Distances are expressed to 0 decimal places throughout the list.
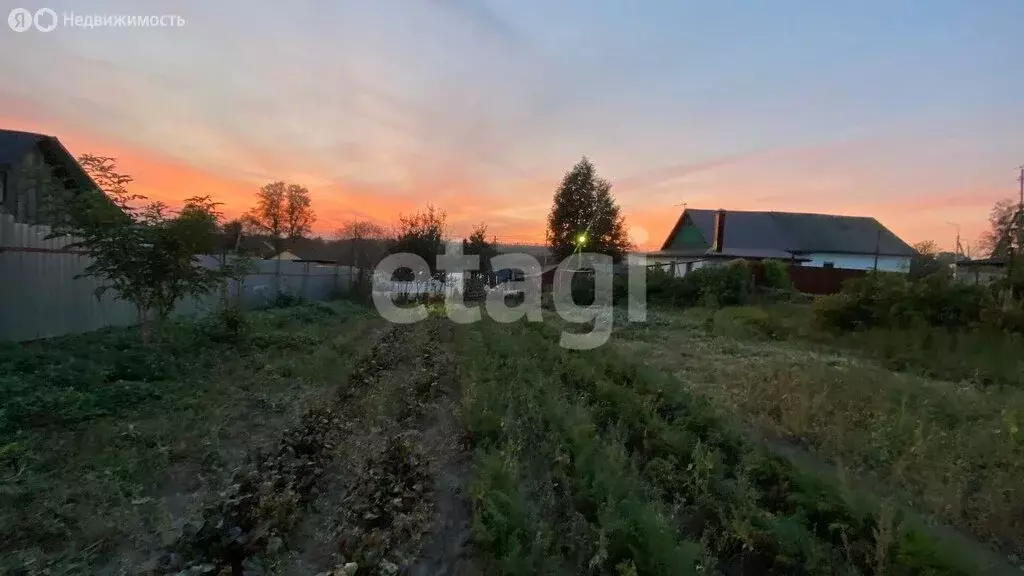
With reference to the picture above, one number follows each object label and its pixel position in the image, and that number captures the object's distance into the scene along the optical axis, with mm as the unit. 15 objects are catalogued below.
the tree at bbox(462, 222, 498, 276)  30688
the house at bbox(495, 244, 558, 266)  42316
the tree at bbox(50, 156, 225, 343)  7371
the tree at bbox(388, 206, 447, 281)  26312
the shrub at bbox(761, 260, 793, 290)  21469
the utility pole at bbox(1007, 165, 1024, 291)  11398
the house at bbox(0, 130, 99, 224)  9493
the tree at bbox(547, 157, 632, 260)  41406
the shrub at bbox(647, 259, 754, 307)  20328
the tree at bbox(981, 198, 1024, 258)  12641
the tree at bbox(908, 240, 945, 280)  16791
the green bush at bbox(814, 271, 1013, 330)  11570
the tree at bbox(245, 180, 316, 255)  51375
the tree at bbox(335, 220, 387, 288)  23081
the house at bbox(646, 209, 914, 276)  35062
